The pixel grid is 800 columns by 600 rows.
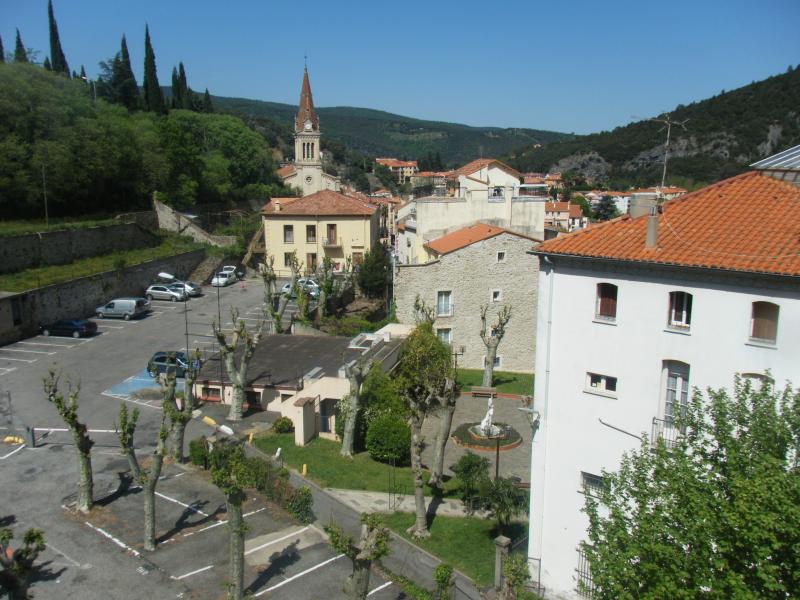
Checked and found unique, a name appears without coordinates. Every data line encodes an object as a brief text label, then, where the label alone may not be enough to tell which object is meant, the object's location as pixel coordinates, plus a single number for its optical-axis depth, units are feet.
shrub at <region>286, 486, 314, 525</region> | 60.85
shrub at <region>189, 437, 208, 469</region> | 71.15
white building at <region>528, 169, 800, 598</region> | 43.21
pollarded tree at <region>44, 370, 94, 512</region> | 59.00
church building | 284.41
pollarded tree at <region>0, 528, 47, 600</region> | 39.01
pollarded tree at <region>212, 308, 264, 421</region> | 84.23
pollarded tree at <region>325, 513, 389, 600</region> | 45.34
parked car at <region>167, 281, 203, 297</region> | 153.99
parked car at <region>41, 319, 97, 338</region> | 118.32
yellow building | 176.65
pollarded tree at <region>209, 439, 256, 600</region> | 48.26
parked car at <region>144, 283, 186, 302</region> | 150.61
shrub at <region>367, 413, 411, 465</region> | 76.18
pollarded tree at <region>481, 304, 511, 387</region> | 101.65
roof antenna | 52.92
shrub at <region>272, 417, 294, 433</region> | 82.23
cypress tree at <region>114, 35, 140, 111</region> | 251.60
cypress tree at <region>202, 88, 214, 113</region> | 352.03
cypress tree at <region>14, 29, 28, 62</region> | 195.36
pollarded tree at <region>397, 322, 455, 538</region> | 60.39
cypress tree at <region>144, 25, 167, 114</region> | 256.32
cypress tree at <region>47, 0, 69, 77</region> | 262.06
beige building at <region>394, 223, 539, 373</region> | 120.16
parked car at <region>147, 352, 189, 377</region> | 98.22
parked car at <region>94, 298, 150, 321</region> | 132.87
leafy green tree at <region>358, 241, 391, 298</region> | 148.15
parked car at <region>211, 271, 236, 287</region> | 171.94
